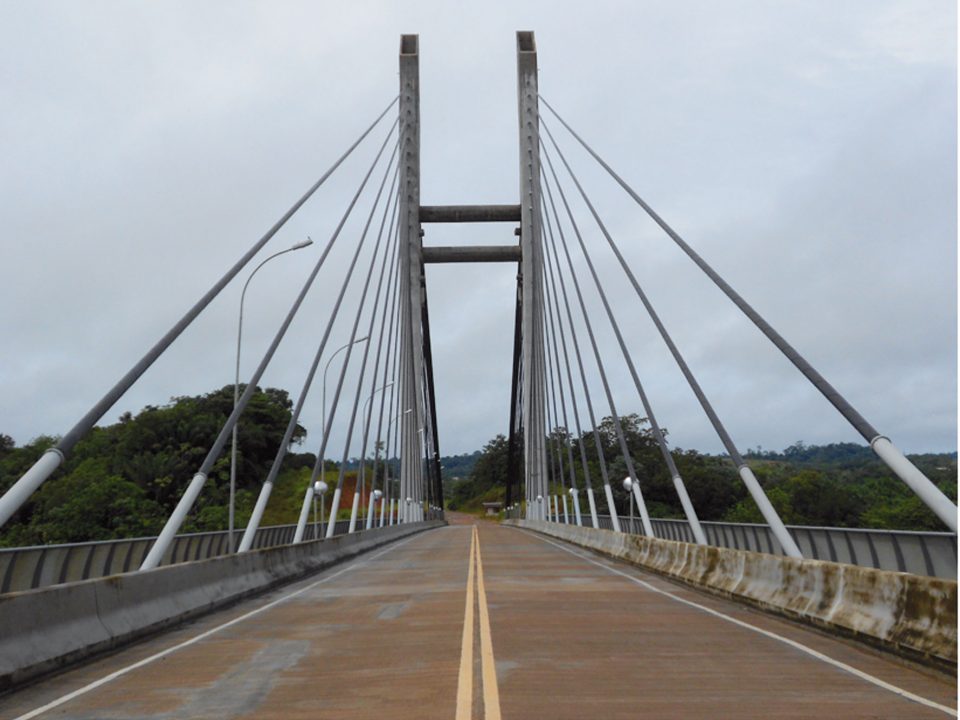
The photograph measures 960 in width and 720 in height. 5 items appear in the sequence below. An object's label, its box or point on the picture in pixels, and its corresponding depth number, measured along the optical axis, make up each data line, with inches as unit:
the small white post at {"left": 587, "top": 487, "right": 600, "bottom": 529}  1671.9
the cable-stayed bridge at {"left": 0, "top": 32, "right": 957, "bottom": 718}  343.9
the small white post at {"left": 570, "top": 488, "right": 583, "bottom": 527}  1979.6
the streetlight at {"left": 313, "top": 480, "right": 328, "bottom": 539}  1711.0
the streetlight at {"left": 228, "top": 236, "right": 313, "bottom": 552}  974.4
